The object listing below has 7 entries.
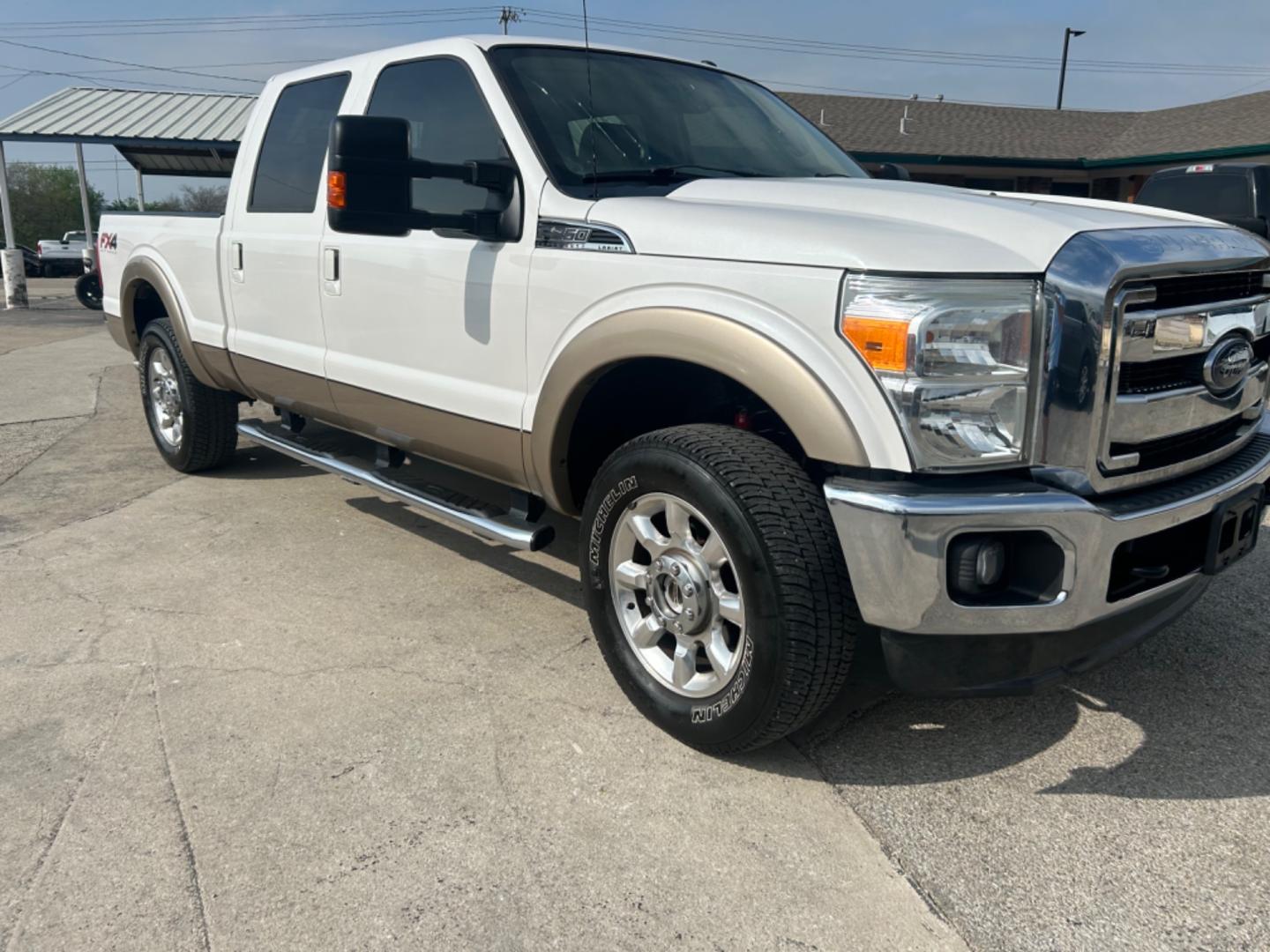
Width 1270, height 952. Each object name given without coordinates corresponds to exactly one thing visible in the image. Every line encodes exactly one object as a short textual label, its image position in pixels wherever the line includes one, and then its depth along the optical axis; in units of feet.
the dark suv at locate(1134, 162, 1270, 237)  29.30
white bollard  64.23
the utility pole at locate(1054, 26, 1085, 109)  173.58
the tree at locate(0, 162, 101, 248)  214.90
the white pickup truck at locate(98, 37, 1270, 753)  7.84
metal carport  60.64
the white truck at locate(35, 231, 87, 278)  125.70
